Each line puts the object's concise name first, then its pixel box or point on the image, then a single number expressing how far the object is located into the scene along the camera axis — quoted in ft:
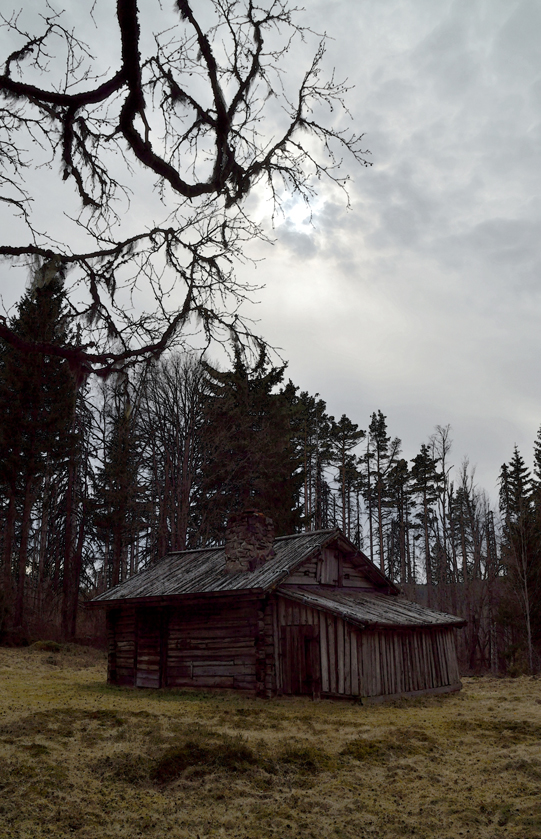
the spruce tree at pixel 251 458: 110.01
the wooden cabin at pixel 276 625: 58.54
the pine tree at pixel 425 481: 154.81
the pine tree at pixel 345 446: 155.84
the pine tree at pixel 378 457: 162.40
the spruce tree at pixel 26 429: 95.40
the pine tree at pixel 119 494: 112.57
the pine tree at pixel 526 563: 109.81
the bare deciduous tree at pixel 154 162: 24.48
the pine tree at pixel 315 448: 145.45
